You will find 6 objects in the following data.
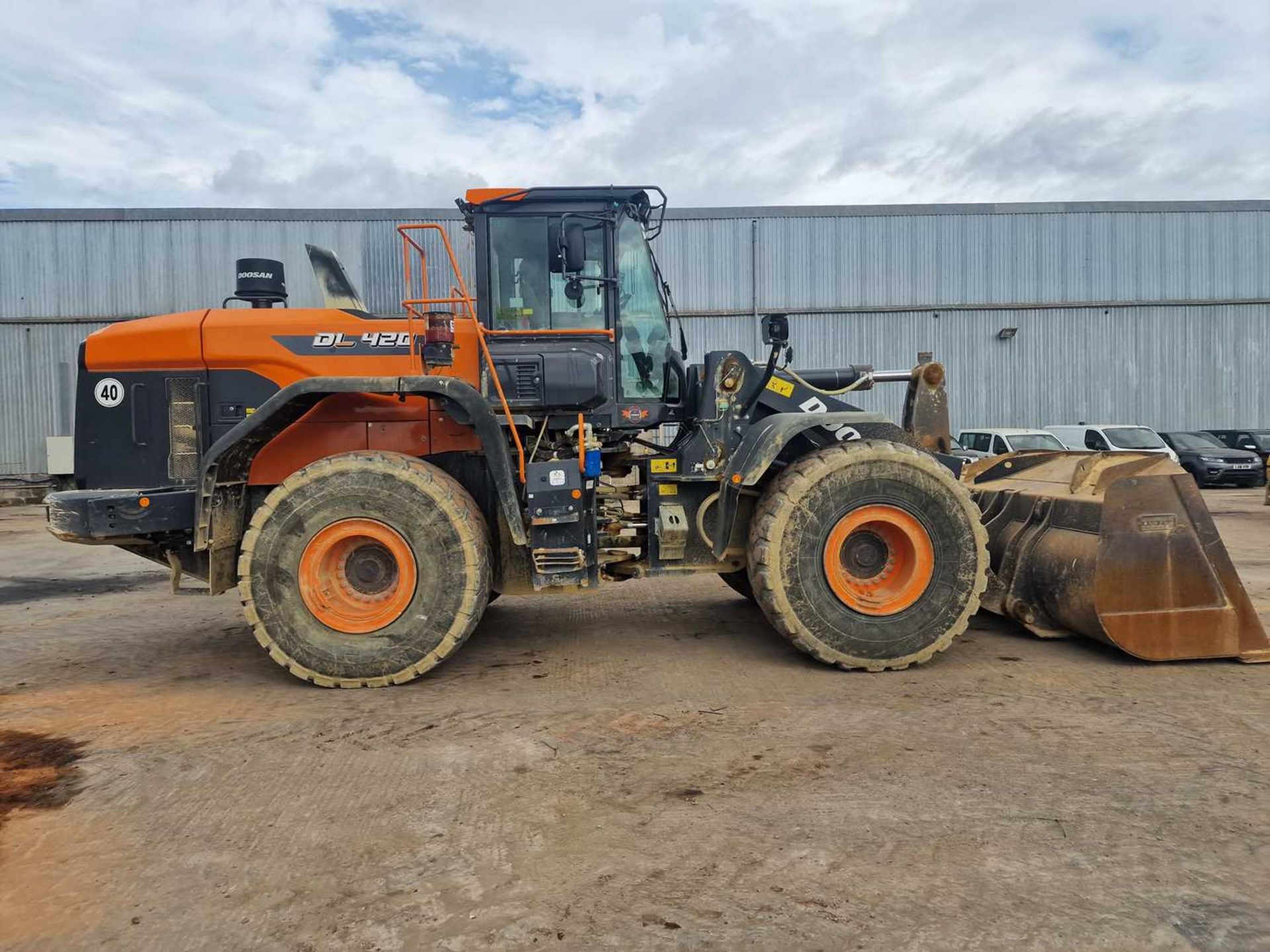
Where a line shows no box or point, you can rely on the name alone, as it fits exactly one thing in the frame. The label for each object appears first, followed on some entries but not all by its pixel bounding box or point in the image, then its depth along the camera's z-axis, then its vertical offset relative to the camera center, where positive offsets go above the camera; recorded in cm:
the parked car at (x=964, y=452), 1705 +33
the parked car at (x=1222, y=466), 1947 +0
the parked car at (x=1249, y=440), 2073 +67
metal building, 2064 +485
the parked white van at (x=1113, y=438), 1822 +65
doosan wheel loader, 471 -9
